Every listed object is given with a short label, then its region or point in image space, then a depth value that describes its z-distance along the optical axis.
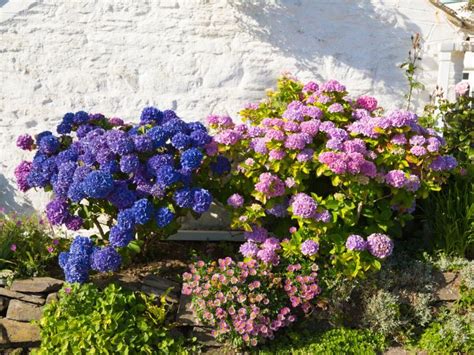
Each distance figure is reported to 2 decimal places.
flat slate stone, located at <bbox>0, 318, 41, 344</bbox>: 3.91
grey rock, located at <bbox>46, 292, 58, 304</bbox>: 4.02
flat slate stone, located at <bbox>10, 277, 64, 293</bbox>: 4.06
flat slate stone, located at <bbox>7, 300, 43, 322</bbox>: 3.98
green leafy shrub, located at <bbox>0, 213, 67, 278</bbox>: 4.36
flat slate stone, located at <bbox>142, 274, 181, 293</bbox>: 4.22
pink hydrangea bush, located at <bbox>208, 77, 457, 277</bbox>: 4.04
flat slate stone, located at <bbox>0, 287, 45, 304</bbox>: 4.03
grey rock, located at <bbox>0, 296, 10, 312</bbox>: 4.04
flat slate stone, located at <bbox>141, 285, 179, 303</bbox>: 4.14
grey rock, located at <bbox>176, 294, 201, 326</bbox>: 3.96
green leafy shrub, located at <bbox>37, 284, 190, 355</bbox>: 3.55
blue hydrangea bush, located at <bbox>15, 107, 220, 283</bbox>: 3.86
